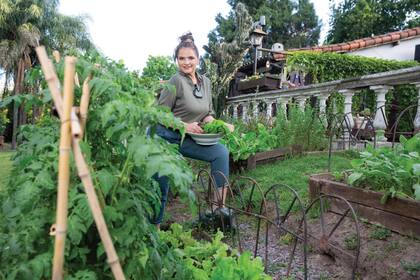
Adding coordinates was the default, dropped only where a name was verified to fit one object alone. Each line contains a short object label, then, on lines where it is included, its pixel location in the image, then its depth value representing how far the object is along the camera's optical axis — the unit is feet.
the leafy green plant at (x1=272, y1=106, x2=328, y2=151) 16.40
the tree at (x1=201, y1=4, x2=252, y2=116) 36.16
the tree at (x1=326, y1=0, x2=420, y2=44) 77.71
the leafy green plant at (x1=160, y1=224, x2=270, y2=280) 5.19
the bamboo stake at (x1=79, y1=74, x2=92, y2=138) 3.28
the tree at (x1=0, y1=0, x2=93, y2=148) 65.46
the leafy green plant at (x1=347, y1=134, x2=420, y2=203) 7.63
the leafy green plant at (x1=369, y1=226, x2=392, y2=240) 7.72
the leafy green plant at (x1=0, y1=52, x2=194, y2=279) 3.48
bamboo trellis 2.98
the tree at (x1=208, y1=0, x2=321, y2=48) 96.73
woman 10.10
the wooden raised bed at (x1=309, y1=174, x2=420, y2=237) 7.28
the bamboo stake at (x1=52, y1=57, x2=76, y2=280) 3.00
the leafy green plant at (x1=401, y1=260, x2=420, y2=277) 6.58
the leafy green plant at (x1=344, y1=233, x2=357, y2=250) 7.86
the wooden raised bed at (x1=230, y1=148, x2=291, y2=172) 15.07
